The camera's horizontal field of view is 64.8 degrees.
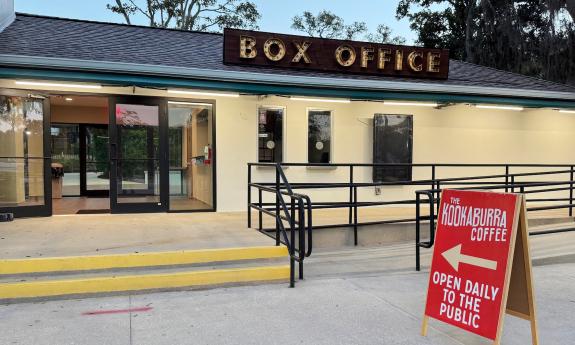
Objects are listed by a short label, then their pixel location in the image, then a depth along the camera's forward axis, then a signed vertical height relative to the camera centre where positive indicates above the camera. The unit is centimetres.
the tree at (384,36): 3741 +973
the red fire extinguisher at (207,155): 917 -8
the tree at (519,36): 1811 +526
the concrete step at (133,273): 436 -129
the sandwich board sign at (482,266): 323 -86
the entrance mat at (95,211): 885 -120
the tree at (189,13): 2920 +912
